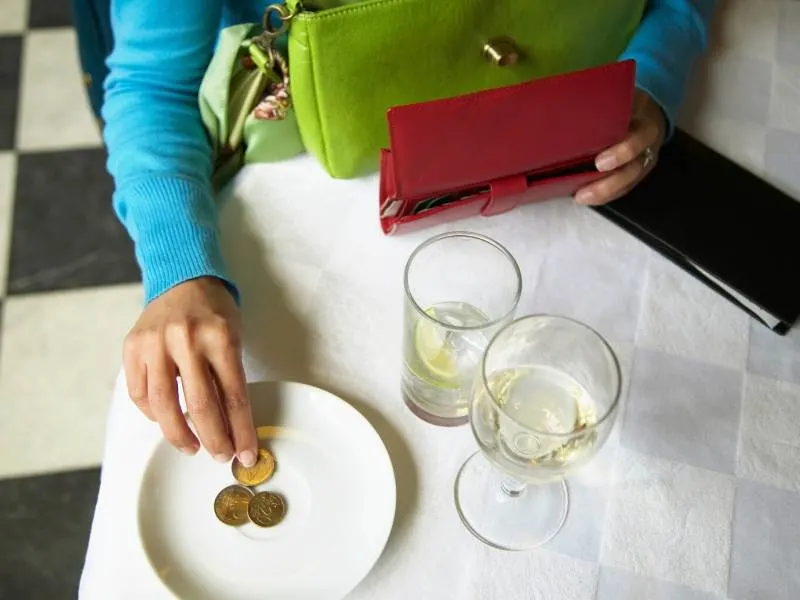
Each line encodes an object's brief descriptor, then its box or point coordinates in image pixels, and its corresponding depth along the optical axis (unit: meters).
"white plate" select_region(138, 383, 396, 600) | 0.50
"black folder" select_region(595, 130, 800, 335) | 0.63
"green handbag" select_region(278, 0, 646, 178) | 0.57
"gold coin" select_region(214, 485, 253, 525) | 0.51
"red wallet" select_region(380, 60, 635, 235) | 0.56
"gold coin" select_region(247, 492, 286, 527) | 0.51
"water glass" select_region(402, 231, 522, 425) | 0.54
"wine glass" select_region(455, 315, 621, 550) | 0.46
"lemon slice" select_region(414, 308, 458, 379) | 0.54
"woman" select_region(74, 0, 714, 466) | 0.54
